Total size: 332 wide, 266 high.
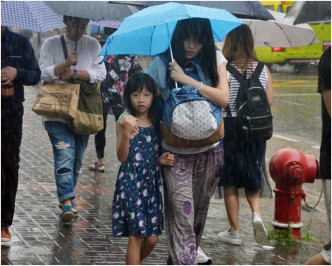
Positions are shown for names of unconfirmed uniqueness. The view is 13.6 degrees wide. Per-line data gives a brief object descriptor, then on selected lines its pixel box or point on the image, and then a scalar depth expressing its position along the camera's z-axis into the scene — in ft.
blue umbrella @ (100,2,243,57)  29.94
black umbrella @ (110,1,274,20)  37.25
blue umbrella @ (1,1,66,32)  34.59
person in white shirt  39.97
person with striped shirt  37.88
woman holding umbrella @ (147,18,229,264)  30.21
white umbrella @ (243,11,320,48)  46.97
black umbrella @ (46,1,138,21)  39.26
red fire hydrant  39.89
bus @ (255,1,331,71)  153.82
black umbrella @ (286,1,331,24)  33.60
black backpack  37.25
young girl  30.07
